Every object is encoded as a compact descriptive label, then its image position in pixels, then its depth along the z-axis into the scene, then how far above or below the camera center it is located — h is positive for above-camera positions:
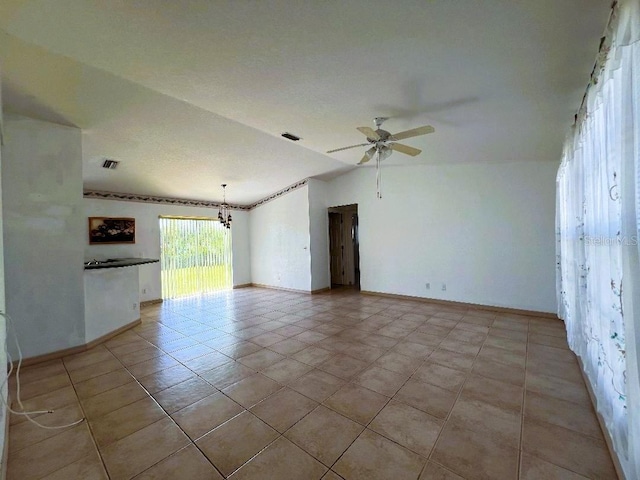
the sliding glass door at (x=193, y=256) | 6.53 -0.39
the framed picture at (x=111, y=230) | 5.25 +0.30
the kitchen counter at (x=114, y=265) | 3.52 -0.29
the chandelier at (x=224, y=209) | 6.41 +0.92
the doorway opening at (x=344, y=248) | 7.87 -0.32
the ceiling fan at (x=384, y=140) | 2.66 +1.09
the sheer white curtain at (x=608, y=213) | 1.11 +0.10
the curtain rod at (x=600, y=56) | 1.32 +1.09
